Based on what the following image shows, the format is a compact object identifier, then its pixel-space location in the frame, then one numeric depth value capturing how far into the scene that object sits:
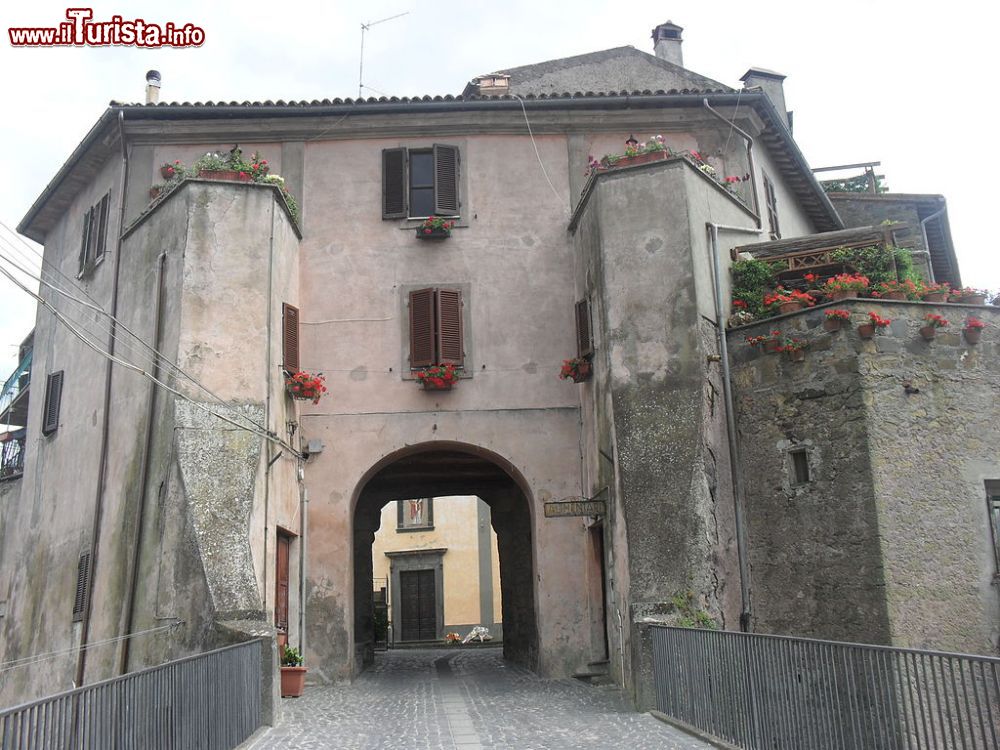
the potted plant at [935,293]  15.08
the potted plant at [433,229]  18.09
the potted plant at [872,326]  14.41
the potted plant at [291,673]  14.32
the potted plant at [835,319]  14.59
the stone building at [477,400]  14.12
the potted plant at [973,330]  14.65
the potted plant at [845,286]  14.84
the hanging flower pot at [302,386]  16.42
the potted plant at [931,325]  14.60
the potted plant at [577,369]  16.83
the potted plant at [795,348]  15.01
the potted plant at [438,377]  17.27
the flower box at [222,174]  16.19
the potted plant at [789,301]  15.41
